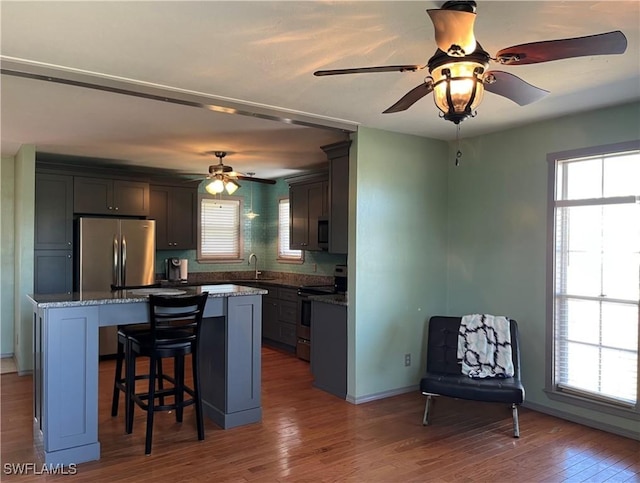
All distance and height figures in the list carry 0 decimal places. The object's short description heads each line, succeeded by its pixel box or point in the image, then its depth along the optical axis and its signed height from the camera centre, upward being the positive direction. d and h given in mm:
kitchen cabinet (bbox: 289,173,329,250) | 6430 +427
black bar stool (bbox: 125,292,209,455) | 3303 -756
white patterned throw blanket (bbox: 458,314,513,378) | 3965 -901
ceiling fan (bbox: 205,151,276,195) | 5227 +670
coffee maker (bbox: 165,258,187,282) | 7027 -473
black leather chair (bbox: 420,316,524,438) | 3613 -1114
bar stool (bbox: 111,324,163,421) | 3592 -982
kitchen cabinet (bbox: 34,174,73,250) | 5676 +299
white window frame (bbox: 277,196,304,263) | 7570 +64
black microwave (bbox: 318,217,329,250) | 6259 +84
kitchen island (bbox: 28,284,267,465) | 3068 -875
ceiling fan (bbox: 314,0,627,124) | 1813 +770
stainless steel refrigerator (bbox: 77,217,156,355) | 5848 -226
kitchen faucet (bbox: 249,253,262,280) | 8039 -344
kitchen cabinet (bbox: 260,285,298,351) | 6340 -1070
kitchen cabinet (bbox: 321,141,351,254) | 4602 +431
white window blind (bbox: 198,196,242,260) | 7605 +151
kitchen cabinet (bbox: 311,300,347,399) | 4523 -1061
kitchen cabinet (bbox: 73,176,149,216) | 5988 +531
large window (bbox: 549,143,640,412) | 3646 -286
